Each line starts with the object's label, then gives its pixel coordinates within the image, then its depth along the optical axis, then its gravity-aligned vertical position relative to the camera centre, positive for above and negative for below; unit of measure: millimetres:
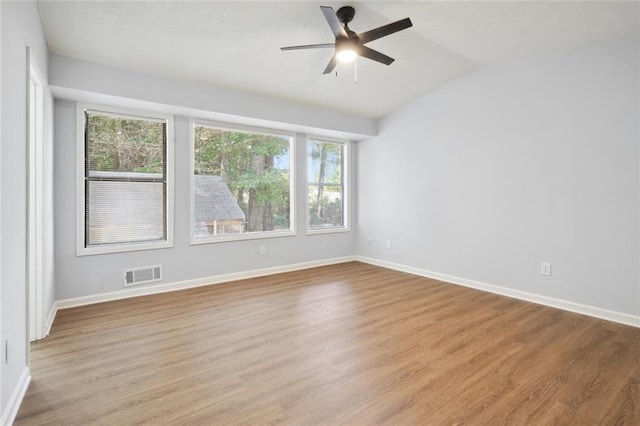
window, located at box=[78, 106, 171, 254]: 3605 +370
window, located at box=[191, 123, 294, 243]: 4398 +429
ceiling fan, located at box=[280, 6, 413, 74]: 2518 +1480
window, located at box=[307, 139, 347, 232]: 5543 +482
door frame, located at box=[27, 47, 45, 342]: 2592 +68
